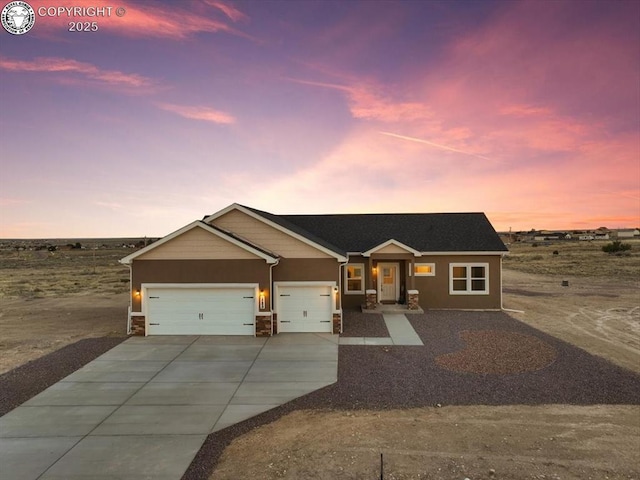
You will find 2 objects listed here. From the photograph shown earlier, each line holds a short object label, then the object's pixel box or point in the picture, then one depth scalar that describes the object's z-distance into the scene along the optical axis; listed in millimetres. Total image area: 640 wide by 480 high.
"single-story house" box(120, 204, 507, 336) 14312
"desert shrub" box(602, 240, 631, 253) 53594
